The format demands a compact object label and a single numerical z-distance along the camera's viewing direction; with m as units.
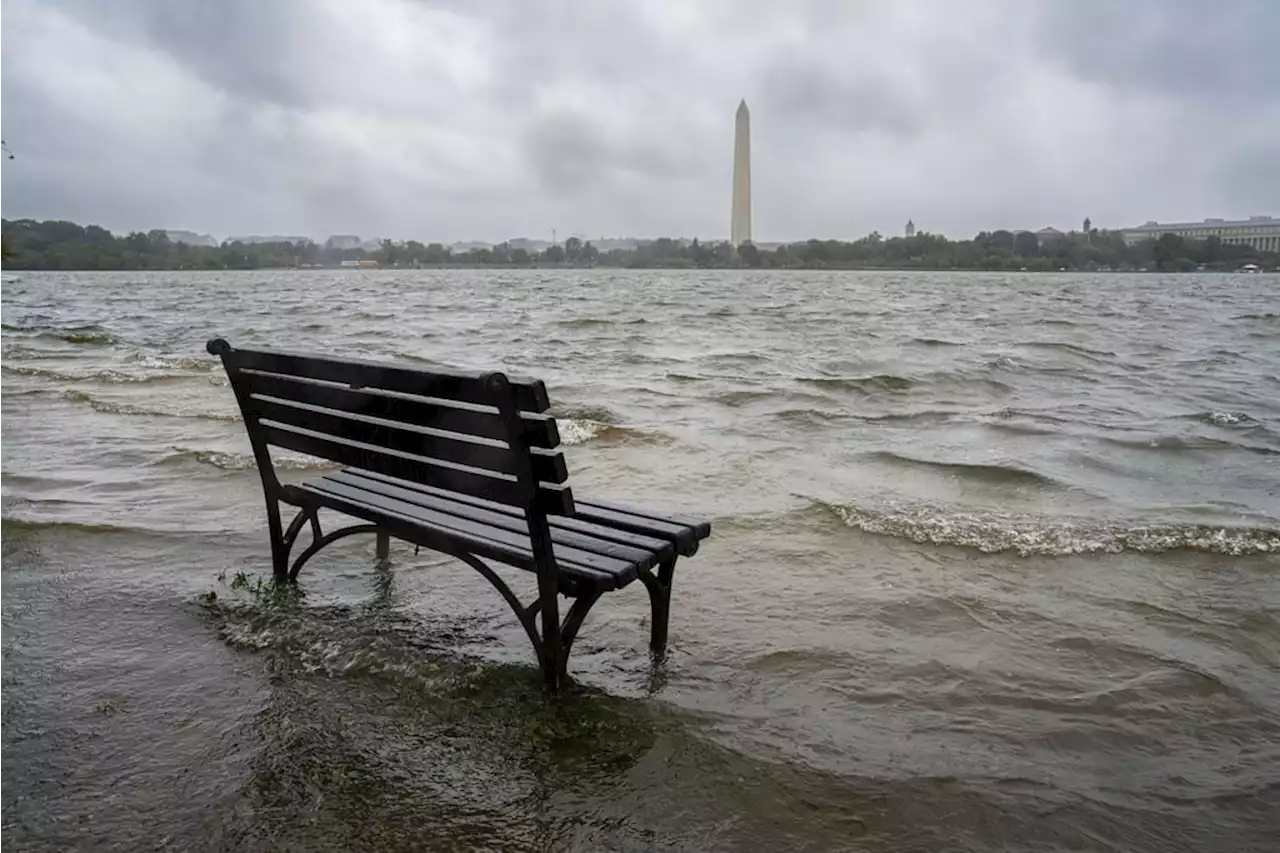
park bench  3.13
